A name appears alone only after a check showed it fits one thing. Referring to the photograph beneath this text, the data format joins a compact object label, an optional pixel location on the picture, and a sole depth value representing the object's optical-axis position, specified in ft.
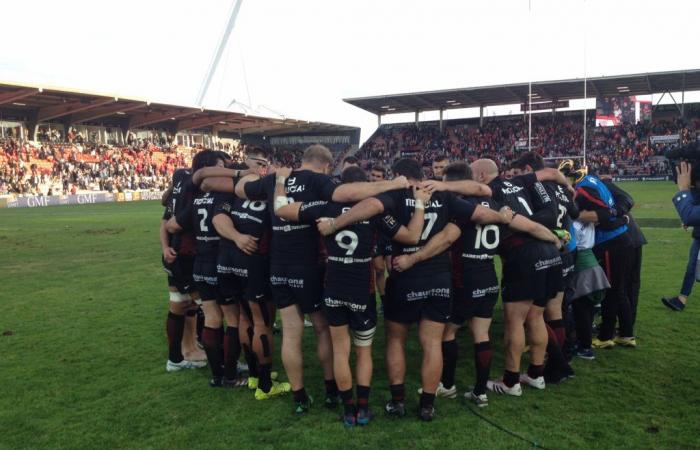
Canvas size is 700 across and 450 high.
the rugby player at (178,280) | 17.63
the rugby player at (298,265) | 13.75
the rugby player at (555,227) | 15.60
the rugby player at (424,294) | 13.28
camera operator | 13.76
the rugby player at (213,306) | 16.07
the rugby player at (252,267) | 15.17
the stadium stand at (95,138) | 122.38
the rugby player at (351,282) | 12.92
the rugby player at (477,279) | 14.25
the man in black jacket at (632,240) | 18.84
